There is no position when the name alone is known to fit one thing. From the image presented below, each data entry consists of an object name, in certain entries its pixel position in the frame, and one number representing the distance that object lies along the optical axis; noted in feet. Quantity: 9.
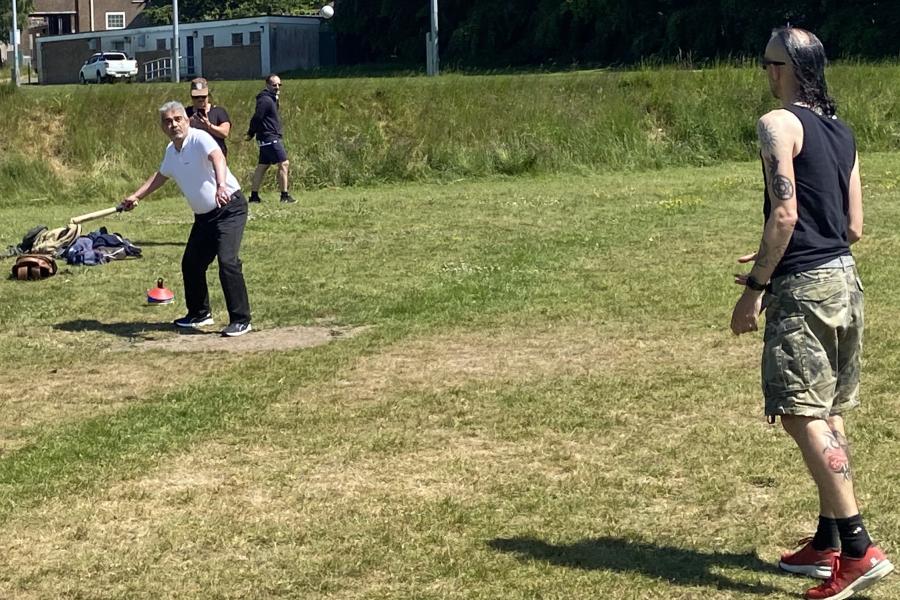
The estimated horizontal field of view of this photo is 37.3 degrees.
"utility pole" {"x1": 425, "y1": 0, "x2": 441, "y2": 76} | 160.45
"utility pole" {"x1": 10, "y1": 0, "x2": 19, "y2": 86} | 191.70
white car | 207.21
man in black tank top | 14.65
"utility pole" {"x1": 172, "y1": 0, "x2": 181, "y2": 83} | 191.72
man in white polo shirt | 31.37
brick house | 301.02
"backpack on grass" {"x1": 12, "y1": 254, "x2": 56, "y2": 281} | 40.47
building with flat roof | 227.61
